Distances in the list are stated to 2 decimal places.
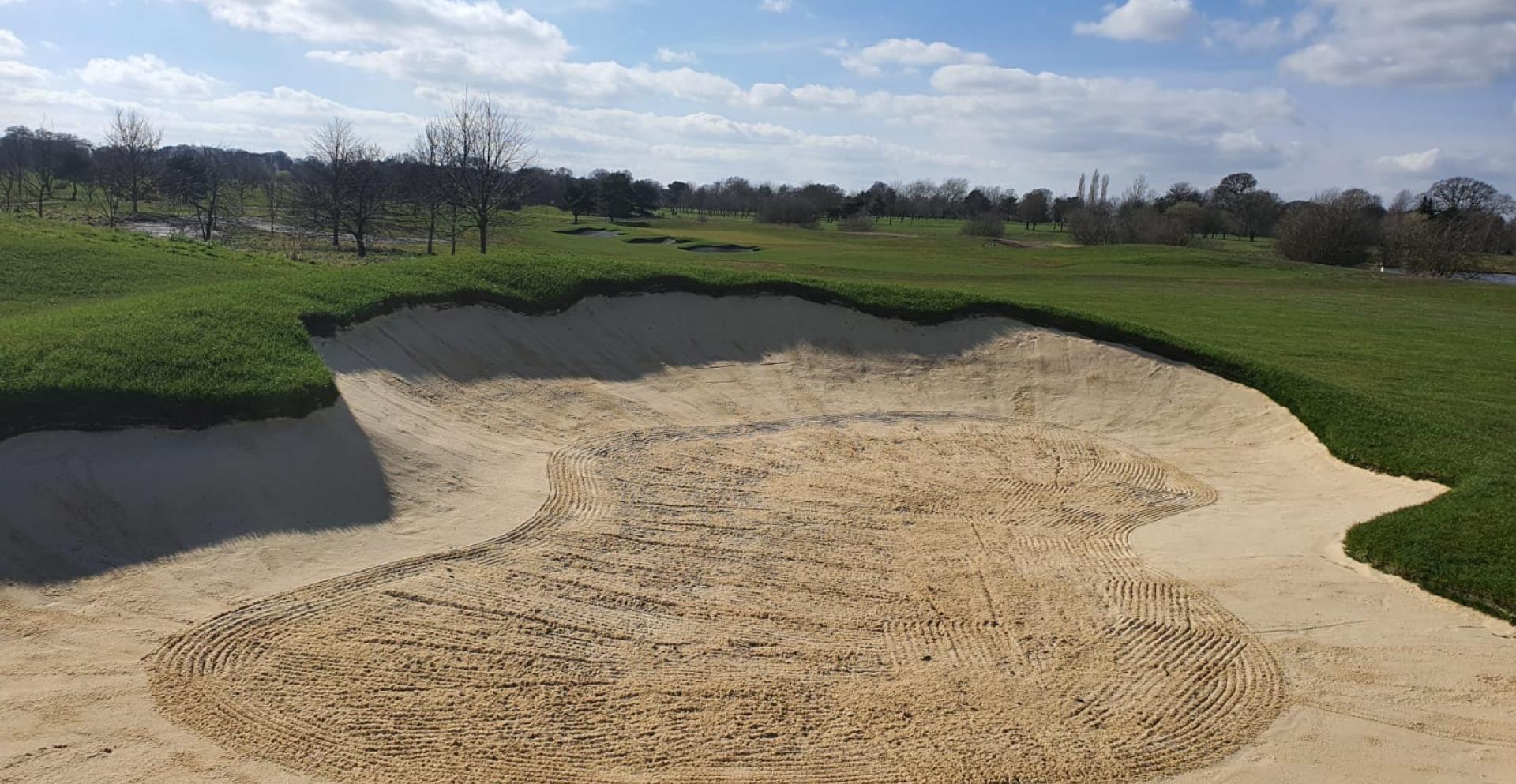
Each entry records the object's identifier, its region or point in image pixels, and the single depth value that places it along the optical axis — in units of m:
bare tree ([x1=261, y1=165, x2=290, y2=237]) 63.52
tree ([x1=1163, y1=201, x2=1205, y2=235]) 92.88
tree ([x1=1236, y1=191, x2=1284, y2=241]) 106.94
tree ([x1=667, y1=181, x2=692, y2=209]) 159.00
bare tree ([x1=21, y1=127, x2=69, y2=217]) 63.32
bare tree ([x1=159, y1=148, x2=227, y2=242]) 54.98
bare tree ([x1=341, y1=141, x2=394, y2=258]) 48.95
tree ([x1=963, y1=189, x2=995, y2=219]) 139.75
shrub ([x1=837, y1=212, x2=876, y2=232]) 100.69
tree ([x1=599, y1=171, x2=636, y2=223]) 102.19
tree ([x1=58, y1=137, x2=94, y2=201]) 88.69
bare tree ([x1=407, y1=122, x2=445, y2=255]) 52.51
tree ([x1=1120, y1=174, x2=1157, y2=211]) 106.62
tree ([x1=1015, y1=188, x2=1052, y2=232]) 123.44
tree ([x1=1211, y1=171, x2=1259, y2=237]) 117.25
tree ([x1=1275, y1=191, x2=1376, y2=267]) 70.69
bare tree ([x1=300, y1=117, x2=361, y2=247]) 50.56
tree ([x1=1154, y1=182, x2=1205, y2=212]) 121.90
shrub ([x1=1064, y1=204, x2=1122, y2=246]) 83.50
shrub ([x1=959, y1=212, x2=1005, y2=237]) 87.50
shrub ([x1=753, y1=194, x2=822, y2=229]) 111.50
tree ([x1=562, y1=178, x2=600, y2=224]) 99.44
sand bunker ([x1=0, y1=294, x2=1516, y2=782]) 7.34
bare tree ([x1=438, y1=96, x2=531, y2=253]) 46.59
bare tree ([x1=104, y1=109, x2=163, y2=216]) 57.19
